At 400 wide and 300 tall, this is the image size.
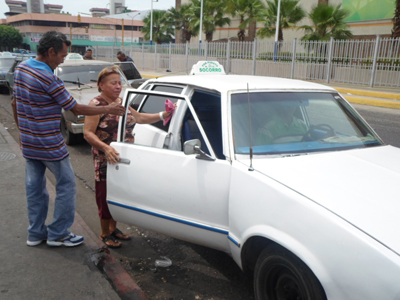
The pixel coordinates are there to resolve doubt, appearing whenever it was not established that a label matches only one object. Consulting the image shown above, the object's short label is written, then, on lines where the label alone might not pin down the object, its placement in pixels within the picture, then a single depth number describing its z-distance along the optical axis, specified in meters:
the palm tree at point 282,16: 27.48
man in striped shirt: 3.20
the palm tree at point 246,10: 31.86
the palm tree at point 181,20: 41.81
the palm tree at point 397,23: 18.91
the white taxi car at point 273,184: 2.01
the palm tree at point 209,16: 37.22
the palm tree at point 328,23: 22.31
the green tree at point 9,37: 93.12
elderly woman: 3.58
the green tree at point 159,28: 48.70
